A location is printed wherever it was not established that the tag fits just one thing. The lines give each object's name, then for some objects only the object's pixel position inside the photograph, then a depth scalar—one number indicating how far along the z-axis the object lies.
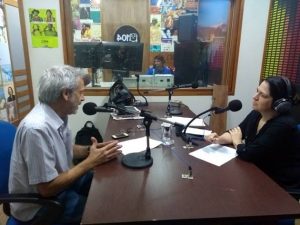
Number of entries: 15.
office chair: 1.05
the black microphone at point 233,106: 1.31
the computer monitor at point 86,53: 2.60
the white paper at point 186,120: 1.96
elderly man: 1.06
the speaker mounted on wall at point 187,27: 2.96
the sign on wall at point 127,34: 2.93
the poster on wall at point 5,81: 2.44
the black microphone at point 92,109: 1.28
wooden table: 0.84
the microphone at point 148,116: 1.16
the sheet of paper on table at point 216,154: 1.29
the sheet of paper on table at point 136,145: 1.40
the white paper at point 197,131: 1.73
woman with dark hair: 1.31
